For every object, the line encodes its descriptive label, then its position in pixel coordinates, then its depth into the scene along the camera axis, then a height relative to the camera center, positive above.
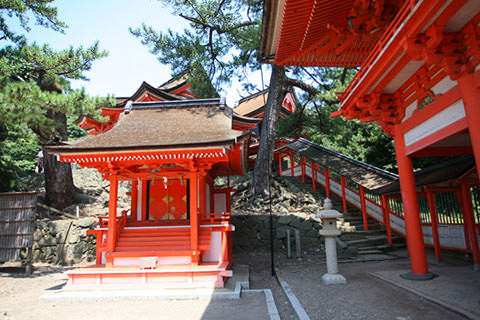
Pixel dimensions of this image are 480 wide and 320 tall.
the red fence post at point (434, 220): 7.95 -0.15
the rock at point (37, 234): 12.14 -0.35
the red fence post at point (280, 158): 18.75 +3.90
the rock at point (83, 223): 12.28 +0.06
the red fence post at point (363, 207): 11.27 +0.36
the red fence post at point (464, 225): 7.43 -0.29
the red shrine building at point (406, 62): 3.92 +2.44
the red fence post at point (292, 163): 17.47 +3.30
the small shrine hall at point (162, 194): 7.46 +0.94
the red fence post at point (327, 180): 13.39 +1.73
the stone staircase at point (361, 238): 9.91 -0.78
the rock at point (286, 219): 11.52 -0.01
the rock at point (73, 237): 11.96 -0.51
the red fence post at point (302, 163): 16.23 +3.04
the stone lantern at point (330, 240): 6.93 -0.56
